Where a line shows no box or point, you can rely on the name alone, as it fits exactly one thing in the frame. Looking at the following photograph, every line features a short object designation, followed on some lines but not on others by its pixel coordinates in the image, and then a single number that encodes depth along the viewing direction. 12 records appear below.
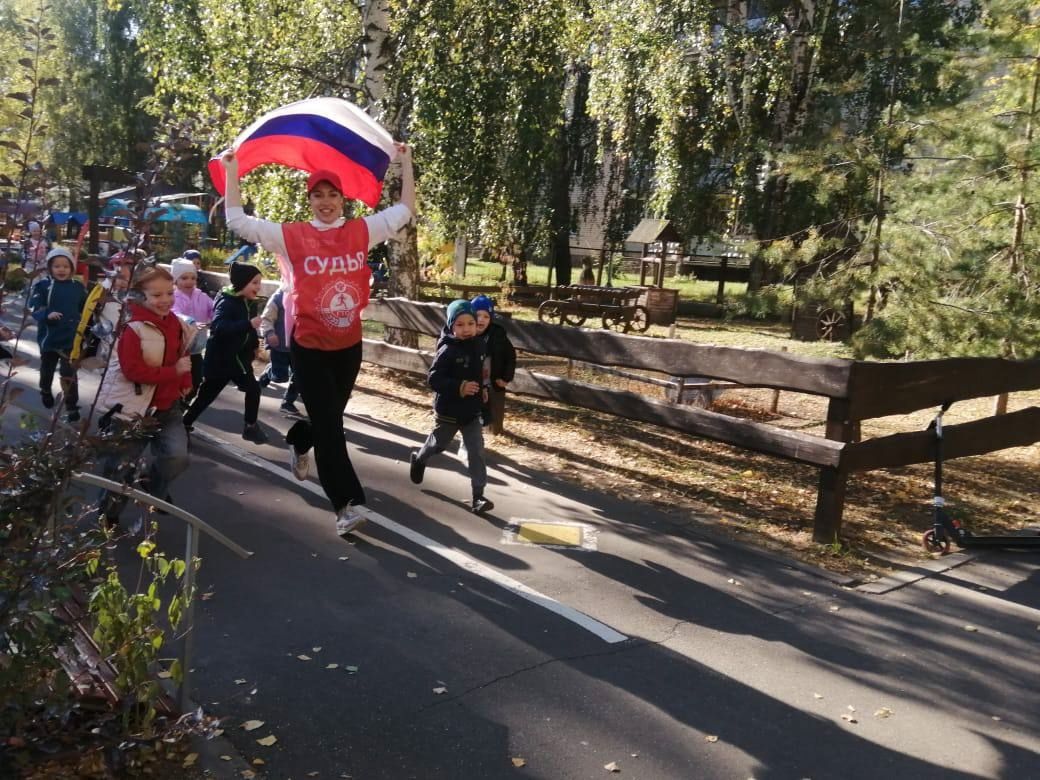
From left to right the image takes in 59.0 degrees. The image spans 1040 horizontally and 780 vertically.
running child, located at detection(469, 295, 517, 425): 6.86
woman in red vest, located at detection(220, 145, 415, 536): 5.15
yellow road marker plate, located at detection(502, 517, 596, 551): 6.00
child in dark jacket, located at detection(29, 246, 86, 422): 8.72
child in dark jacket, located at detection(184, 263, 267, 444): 7.60
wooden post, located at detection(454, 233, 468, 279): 38.66
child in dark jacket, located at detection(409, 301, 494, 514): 6.50
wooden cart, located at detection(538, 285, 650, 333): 20.58
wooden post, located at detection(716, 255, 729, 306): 27.19
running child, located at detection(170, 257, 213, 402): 7.68
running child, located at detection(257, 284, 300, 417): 9.00
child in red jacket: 5.15
